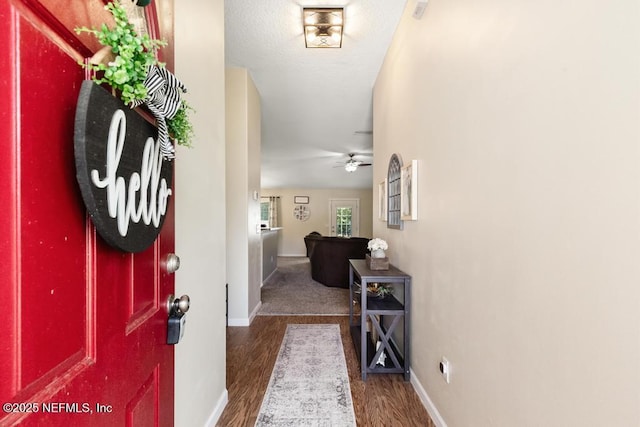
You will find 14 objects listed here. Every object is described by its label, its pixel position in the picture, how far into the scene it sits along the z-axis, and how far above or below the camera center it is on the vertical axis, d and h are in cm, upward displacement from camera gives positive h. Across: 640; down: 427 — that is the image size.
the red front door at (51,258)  41 -7
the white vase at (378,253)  246 -32
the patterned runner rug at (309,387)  176 -118
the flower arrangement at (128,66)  55 +30
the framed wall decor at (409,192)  203 +16
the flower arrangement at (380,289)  256 -65
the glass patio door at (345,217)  989 -9
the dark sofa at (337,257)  515 -75
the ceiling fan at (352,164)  614 +105
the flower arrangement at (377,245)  250 -26
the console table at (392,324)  217 -79
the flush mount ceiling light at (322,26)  223 +148
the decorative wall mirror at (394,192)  247 +19
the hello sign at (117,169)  52 +9
